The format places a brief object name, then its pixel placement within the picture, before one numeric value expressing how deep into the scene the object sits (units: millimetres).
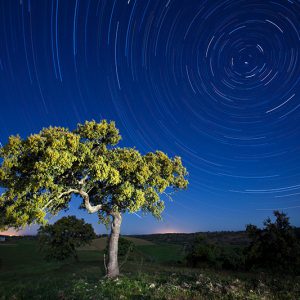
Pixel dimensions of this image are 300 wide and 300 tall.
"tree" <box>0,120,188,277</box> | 17924
